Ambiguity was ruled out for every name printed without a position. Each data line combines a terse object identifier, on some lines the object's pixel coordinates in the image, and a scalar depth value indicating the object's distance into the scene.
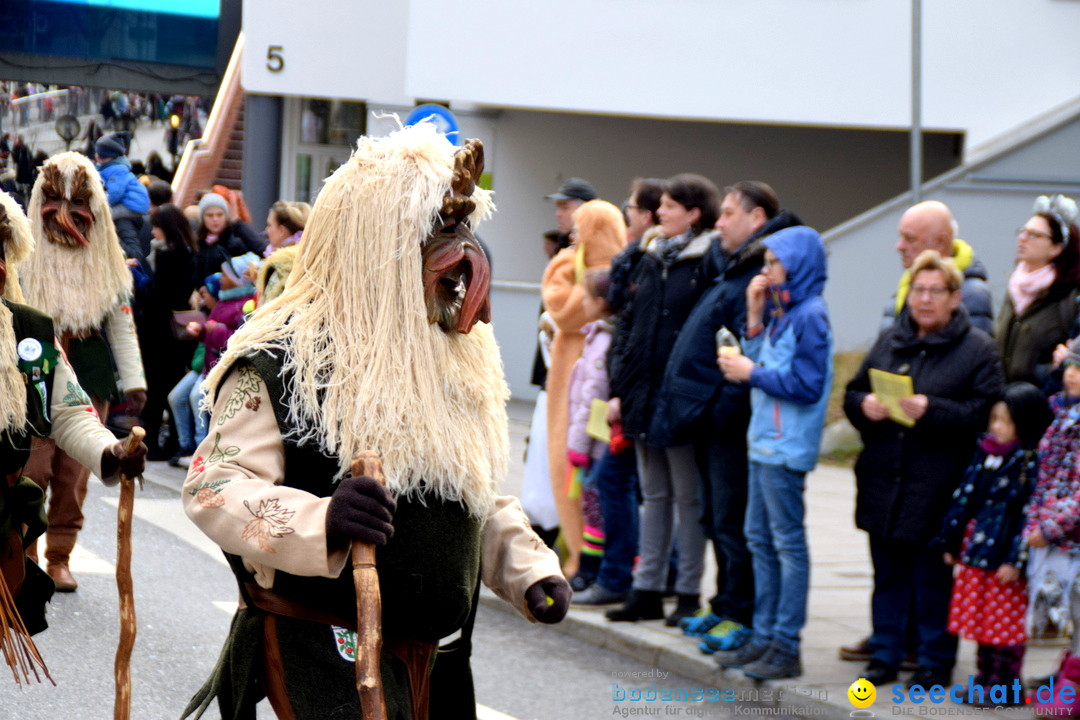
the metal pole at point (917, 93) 12.53
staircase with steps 22.17
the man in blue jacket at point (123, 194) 11.23
